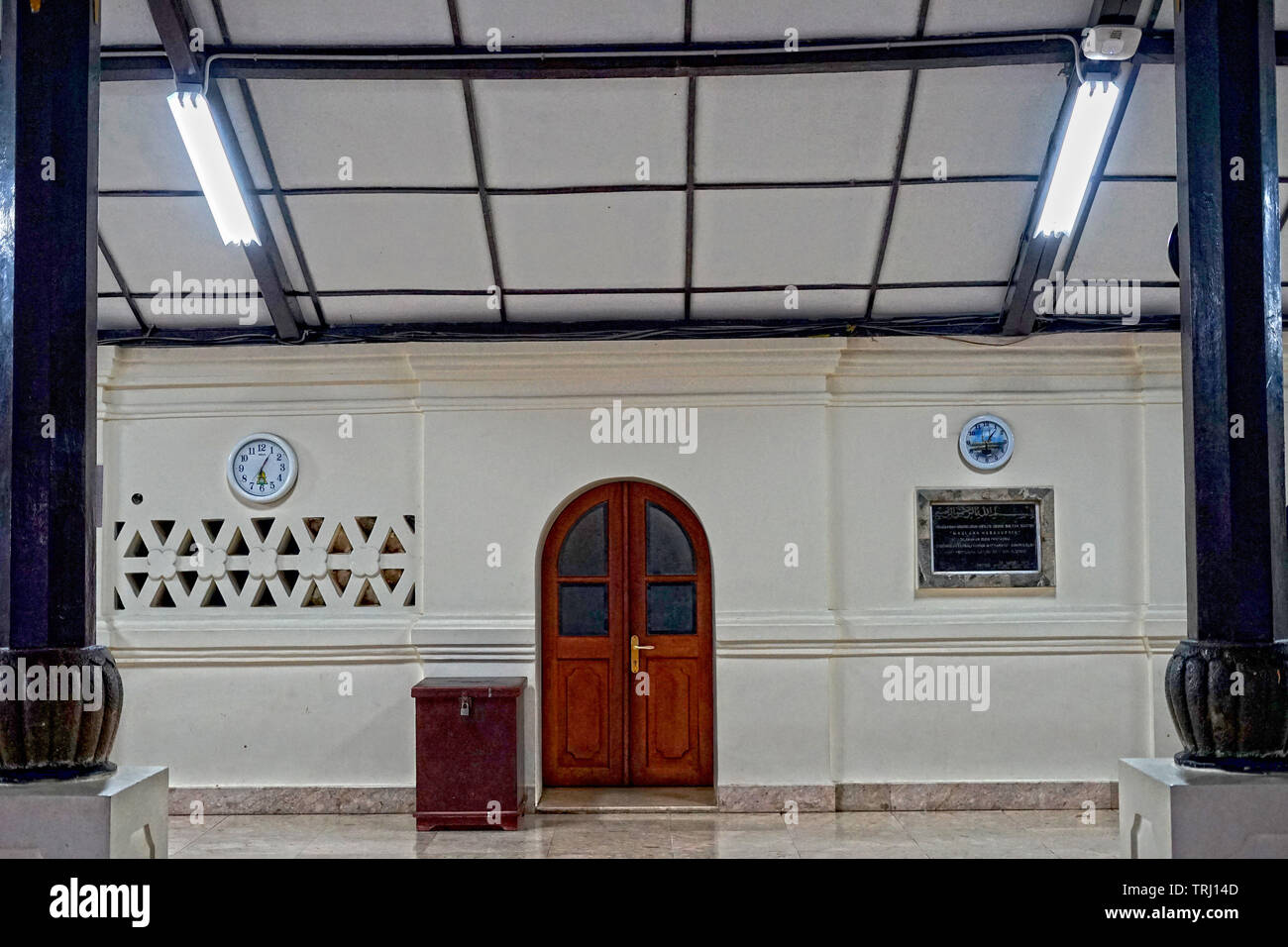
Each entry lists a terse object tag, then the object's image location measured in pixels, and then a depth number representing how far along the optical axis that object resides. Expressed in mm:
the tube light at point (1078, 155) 6125
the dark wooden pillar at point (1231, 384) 4332
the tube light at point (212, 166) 6117
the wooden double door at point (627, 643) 8297
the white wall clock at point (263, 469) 8094
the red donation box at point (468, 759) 7441
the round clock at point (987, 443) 8070
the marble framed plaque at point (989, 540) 8039
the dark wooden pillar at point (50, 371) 4270
